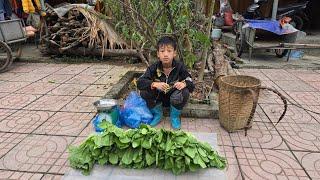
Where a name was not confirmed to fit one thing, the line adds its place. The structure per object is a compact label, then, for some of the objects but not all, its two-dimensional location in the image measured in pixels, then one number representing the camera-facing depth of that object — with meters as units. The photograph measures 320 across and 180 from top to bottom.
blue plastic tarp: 4.85
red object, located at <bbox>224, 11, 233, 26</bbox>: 6.06
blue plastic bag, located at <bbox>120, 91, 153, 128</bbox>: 2.53
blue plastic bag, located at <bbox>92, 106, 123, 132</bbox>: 2.39
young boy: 2.43
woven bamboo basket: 2.30
